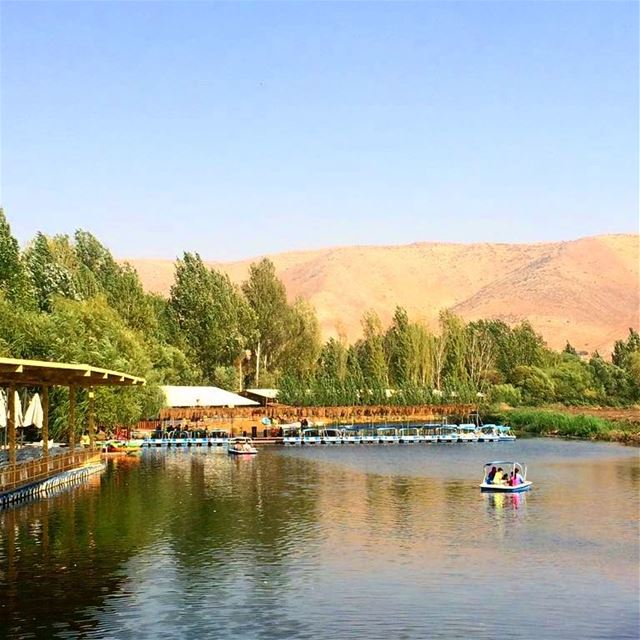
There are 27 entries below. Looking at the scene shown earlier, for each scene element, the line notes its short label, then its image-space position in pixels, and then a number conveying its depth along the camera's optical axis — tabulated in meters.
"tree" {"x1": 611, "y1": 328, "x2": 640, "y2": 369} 117.02
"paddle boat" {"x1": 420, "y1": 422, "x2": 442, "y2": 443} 81.94
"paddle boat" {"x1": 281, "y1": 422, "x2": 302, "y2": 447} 79.31
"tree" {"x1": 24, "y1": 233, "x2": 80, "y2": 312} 76.94
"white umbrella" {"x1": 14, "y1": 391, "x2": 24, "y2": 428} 51.34
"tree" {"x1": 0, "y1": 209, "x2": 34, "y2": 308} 67.31
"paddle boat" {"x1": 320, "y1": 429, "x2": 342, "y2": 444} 79.75
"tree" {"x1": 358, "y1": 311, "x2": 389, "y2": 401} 111.00
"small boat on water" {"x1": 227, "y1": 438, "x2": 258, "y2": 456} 66.50
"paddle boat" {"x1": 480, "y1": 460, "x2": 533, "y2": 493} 43.34
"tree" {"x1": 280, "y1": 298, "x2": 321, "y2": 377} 109.69
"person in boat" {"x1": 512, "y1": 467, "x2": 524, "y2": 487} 43.78
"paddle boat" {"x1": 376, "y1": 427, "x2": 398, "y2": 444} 80.19
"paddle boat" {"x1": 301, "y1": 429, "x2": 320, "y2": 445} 79.81
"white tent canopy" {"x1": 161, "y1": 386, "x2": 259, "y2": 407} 84.44
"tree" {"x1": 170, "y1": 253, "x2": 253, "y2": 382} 99.75
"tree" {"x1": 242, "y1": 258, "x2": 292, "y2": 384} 108.31
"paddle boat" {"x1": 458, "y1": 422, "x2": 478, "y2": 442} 81.38
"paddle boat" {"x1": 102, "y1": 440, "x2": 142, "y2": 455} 64.31
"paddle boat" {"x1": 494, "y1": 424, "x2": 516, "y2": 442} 81.31
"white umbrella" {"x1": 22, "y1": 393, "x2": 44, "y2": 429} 51.50
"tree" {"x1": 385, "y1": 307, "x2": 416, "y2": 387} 111.75
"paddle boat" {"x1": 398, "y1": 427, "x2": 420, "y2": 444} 81.62
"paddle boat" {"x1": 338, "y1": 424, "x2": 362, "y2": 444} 80.00
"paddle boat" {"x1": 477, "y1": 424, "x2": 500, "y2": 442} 81.31
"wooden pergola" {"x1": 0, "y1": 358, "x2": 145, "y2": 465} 33.44
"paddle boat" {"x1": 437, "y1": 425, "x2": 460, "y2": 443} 81.44
